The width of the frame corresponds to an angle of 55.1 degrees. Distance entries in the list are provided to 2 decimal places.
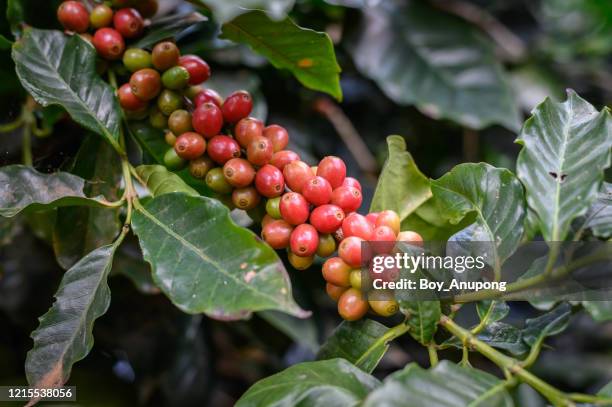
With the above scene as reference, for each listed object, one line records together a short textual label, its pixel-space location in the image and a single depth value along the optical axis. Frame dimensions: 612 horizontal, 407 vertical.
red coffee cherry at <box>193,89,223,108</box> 0.71
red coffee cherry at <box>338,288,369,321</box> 0.60
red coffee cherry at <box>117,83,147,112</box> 0.71
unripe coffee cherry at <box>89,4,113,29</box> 0.76
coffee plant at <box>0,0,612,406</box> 0.53
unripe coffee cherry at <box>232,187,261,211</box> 0.66
